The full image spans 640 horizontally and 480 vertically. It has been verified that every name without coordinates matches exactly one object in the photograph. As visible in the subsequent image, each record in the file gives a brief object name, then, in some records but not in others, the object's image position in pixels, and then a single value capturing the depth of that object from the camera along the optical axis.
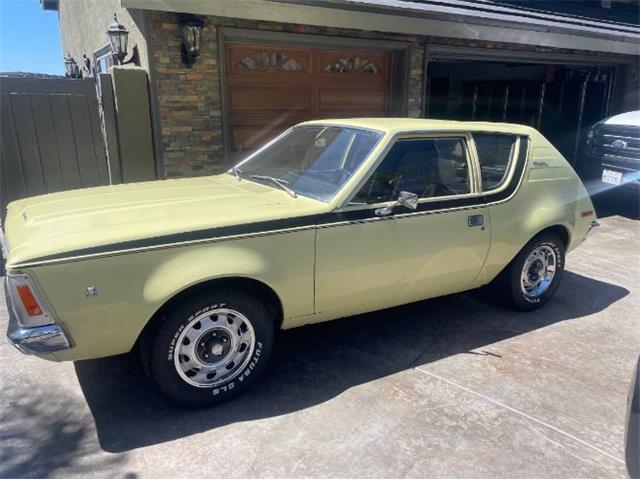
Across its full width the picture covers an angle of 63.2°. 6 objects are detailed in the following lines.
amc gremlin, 2.75
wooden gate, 5.98
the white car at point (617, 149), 8.01
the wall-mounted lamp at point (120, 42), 6.66
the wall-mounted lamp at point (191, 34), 6.14
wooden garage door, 7.05
